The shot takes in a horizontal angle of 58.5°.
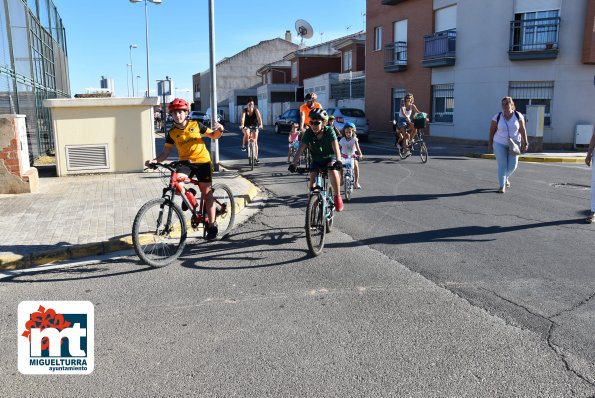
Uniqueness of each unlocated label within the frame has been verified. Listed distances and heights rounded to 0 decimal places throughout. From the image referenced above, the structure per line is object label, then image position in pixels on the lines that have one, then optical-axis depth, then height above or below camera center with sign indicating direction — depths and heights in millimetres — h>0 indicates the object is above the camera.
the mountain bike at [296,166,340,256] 6066 -1189
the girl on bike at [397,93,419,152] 15422 -445
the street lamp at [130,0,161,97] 30164 +6080
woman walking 9914 -511
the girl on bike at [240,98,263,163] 13562 -221
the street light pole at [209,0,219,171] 13102 +921
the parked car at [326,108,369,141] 24641 -361
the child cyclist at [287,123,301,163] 14102 -655
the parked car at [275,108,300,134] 34219 -662
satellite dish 45938 +7058
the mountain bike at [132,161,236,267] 5633 -1212
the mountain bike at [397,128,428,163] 15344 -1199
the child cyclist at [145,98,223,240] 6150 -387
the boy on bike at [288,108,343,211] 6723 -452
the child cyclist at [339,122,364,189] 9789 -619
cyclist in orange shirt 11094 +77
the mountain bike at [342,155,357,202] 9484 -1201
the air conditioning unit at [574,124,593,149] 19578 -975
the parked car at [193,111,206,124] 42744 -275
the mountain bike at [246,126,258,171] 13750 -913
